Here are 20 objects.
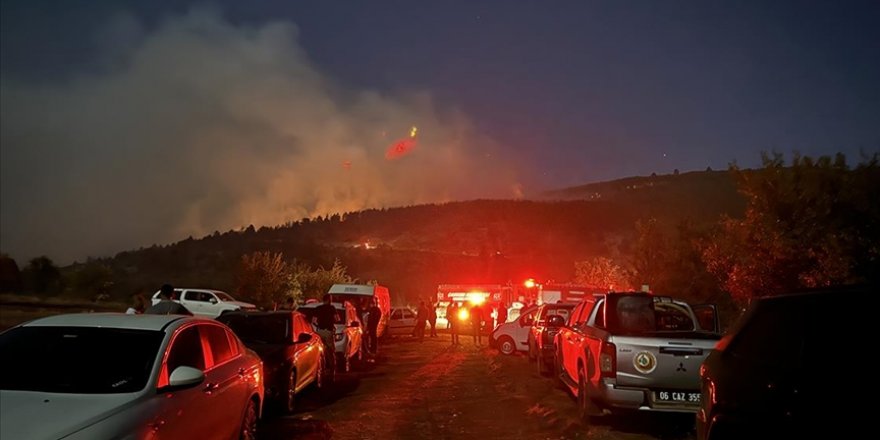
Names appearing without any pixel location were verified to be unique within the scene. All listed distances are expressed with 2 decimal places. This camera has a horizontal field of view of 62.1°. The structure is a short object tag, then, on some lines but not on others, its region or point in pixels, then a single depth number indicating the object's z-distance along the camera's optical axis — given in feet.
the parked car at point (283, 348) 36.73
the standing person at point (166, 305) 37.60
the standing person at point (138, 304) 46.62
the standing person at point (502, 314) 101.53
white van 99.09
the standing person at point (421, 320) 106.93
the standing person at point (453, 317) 96.73
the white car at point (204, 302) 117.08
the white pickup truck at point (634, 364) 30.04
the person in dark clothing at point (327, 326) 52.49
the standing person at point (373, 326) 76.23
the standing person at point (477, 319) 97.50
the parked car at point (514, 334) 74.38
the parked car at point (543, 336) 53.42
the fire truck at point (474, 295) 119.65
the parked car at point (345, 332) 58.23
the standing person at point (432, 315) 111.34
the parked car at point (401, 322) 114.11
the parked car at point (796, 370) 12.15
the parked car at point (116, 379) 15.78
